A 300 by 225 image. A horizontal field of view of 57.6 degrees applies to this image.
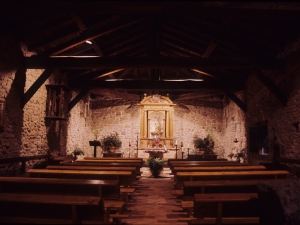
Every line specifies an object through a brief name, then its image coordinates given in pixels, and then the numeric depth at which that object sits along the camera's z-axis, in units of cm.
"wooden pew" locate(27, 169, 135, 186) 442
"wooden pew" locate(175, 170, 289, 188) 436
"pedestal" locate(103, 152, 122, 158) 1154
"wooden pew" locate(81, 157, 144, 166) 720
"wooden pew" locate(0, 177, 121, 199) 347
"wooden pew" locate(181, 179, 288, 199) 354
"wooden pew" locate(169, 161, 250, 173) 593
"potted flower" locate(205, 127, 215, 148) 1223
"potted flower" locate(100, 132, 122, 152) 1227
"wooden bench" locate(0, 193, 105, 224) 260
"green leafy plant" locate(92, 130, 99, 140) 1277
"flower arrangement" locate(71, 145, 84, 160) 990
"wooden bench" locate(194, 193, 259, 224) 282
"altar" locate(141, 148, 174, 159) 1116
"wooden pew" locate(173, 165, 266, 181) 503
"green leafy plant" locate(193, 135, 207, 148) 1213
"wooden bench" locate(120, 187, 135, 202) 426
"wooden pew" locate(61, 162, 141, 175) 600
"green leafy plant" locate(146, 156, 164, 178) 848
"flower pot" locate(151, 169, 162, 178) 850
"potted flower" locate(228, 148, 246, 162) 979
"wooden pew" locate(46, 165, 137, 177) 511
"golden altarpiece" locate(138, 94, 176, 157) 1218
